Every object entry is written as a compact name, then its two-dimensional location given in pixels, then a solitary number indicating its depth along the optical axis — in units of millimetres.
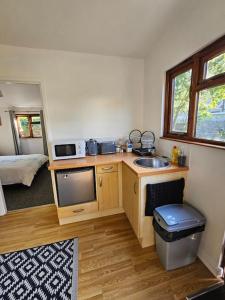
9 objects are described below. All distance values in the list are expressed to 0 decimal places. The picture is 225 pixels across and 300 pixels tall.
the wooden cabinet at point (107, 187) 1983
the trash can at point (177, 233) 1263
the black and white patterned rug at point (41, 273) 1212
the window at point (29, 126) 5477
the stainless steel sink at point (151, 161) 1842
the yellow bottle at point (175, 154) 1712
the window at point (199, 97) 1291
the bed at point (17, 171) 3014
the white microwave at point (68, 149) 2012
